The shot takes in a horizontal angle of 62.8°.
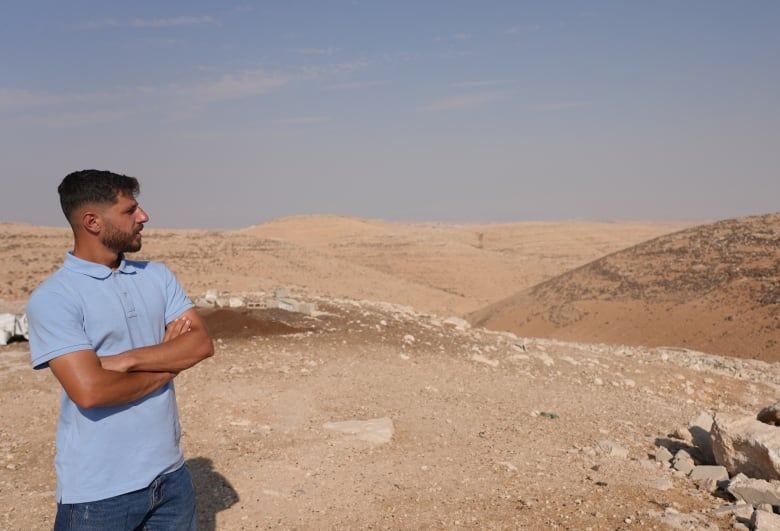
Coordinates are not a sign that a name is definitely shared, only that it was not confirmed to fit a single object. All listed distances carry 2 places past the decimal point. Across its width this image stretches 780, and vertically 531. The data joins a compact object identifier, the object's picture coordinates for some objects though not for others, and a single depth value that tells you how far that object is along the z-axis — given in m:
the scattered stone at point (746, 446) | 5.34
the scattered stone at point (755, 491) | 4.87
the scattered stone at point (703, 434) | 6.30
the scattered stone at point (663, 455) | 6.25
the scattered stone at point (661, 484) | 5.40
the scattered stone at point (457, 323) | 13.33
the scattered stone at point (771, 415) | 6.39
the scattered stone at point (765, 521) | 4.36
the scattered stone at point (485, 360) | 10.38
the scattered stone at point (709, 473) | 5.55
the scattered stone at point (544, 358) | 11.06
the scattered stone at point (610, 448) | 6.37
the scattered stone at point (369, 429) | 6.43
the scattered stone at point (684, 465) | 5.89
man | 2.58
